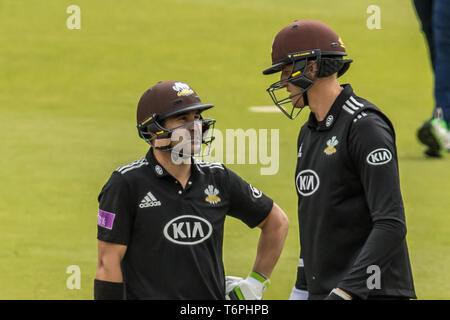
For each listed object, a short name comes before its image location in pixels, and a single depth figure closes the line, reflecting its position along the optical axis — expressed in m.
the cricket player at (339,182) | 8.62
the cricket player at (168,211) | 9.24
